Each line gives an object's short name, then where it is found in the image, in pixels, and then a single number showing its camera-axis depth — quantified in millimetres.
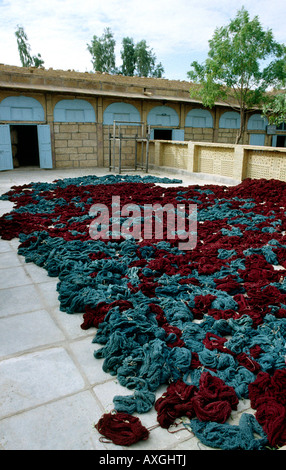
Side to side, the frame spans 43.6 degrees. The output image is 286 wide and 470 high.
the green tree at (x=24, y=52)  29469
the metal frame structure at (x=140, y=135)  14023
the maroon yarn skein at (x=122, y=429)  1891
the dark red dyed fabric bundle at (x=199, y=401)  2041
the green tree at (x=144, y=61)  35500
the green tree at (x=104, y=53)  34500
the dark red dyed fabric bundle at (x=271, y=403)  1910
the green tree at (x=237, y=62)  15742
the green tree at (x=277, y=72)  16406
